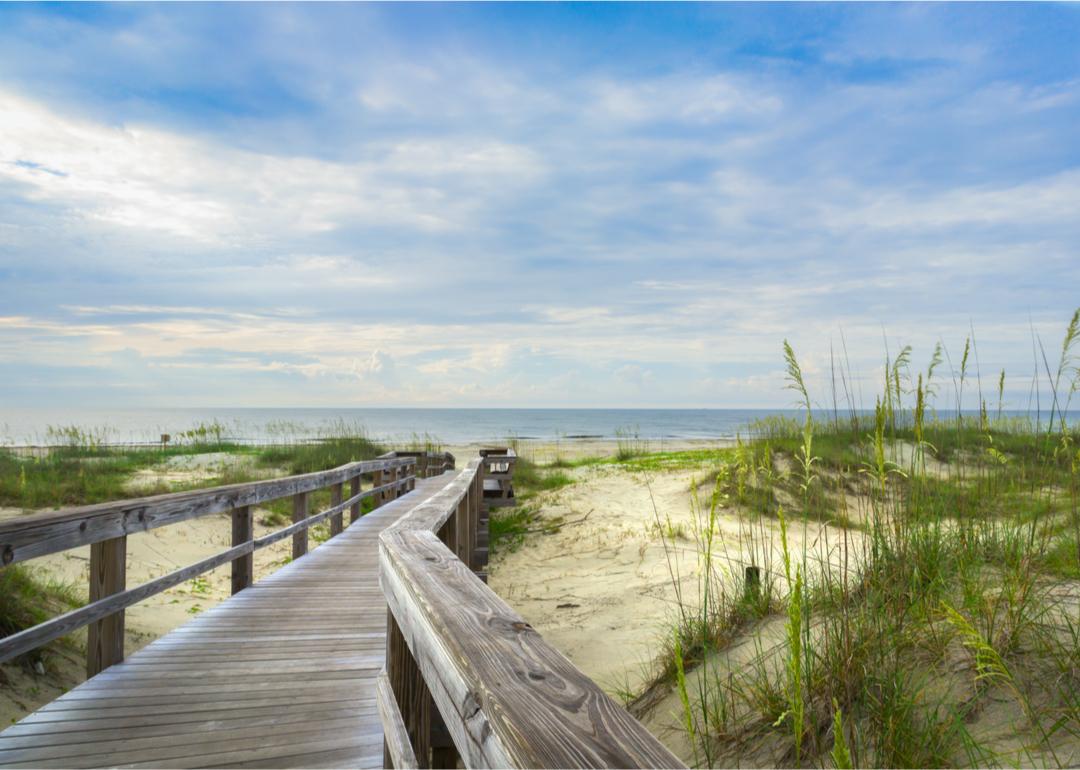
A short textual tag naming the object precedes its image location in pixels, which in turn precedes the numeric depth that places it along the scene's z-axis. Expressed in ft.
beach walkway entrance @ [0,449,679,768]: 3.23
